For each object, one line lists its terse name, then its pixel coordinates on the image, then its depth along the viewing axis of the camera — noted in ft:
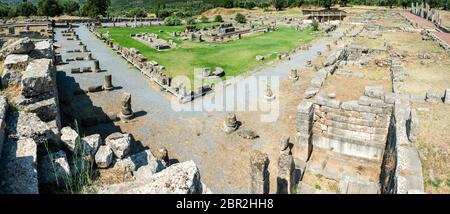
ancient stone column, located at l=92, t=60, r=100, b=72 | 91.20
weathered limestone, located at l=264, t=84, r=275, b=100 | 68.64
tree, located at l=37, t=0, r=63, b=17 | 234.70
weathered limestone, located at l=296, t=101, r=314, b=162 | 46.14
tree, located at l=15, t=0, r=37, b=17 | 242.17
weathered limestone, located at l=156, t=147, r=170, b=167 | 41.81
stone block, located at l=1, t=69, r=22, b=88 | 36.07
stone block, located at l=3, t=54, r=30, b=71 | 38.99
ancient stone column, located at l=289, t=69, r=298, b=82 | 83.50
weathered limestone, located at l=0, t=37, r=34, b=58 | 45.32
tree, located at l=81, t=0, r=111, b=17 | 244.22
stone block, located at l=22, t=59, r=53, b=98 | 33.60
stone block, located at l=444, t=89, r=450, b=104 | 49.84
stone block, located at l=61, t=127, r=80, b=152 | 28.17
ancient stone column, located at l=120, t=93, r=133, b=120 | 58.03
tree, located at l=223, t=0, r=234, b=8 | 337.72
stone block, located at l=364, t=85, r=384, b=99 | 48.67
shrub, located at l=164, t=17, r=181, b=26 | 219.61
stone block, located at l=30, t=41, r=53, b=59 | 50.44
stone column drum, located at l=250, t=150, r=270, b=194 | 31.27
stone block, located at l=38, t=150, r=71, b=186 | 22.18
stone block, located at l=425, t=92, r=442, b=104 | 50.93
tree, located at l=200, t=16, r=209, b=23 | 246.68
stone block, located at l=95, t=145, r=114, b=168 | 27.61
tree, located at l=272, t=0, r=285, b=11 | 327.47
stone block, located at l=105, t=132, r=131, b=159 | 31.27
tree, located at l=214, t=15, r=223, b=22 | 249.55
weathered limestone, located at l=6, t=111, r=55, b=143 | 24.93
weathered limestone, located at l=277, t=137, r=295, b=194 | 35.35
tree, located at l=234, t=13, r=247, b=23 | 236.84
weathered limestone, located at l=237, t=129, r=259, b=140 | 52.04
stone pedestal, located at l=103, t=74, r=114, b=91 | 75.10
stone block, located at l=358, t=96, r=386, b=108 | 45.62
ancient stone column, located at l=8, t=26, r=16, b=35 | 161.54
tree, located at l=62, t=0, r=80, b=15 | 275.10
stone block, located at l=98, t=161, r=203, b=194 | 17.67
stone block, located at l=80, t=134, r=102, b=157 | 28.86
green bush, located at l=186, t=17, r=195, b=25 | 227.59
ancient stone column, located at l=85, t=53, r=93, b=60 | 108.06
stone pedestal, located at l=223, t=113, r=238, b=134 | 53.98
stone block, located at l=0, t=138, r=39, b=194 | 18.48
